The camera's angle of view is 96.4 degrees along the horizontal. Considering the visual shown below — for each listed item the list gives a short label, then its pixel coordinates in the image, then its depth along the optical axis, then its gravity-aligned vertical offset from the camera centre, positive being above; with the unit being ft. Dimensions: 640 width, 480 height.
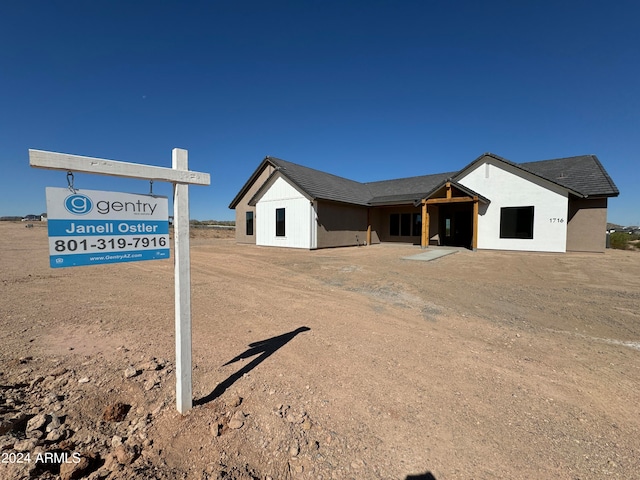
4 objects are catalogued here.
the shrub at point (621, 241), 65.24 -3.43
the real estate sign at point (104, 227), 7.09 +0.01
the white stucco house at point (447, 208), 49.08 +3.90
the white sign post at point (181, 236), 7.92 -0.27
